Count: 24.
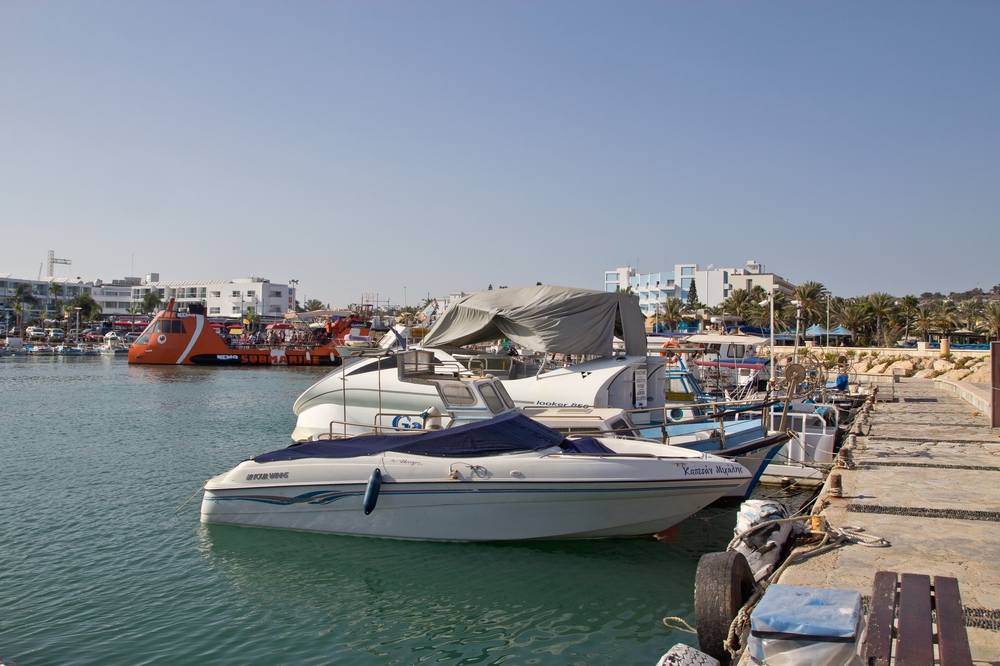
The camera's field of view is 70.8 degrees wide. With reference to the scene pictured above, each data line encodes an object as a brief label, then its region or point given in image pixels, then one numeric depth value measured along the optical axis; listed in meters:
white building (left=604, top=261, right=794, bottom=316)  98.44
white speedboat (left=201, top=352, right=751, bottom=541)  10.55
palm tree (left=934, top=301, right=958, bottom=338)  62.59
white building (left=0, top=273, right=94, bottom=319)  143.12
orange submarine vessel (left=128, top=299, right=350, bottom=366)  65.25
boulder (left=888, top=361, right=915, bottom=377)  47.94
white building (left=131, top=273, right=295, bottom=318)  135.50
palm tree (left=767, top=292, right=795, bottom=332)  65.28
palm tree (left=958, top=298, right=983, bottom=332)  65.75
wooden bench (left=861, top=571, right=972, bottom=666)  4.57
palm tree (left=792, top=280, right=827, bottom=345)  63.11
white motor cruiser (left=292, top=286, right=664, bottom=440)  17.19
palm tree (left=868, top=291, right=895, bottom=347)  64.50
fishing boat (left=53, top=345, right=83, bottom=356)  83.38
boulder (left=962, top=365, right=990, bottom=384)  38.16
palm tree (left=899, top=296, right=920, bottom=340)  66.00
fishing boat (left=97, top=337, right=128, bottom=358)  86.12
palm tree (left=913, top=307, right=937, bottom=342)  63.66
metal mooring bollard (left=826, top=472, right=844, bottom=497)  10.30
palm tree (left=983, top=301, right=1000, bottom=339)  54.12
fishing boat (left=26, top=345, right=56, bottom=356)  83.88
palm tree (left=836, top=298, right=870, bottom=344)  65.19
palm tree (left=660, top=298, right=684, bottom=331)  78.25
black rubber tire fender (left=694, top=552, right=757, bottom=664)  6.26
